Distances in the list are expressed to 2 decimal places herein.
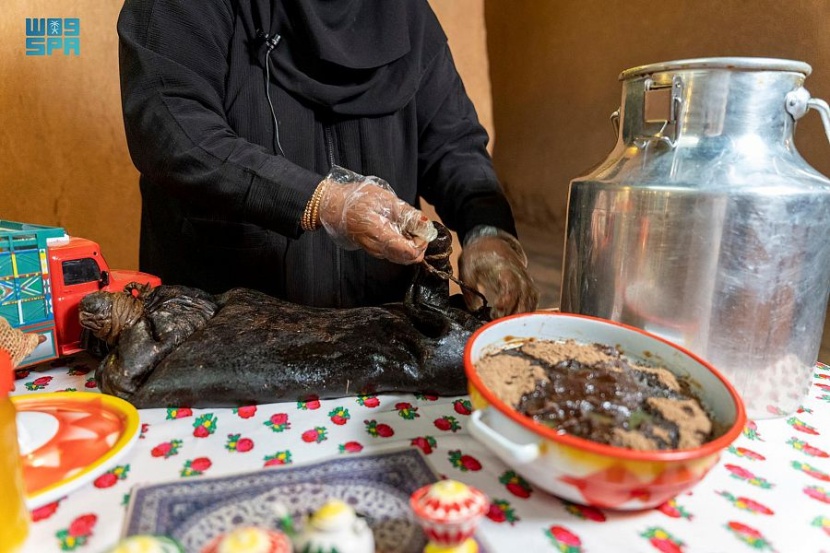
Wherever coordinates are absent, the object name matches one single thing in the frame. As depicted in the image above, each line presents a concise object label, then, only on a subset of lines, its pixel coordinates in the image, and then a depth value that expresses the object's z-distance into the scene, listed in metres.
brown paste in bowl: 0.55
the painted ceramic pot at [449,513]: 0.45
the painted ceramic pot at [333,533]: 0.43
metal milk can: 0.73
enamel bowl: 0.48
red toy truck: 0.84
